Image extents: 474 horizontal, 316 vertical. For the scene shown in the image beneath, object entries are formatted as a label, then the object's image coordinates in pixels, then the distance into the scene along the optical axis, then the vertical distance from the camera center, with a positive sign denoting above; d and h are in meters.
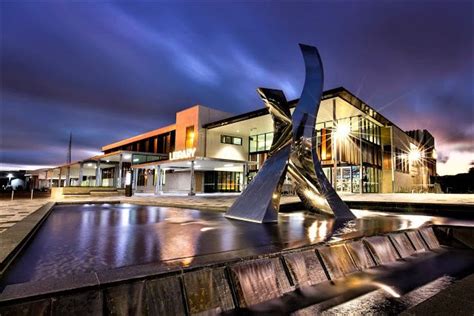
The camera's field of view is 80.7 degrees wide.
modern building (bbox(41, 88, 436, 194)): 24.83 +3.77
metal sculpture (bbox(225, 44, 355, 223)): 7.35 +0.58
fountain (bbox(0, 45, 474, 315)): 2.60 -1.02
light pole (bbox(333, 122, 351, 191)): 24.95 +4.89
